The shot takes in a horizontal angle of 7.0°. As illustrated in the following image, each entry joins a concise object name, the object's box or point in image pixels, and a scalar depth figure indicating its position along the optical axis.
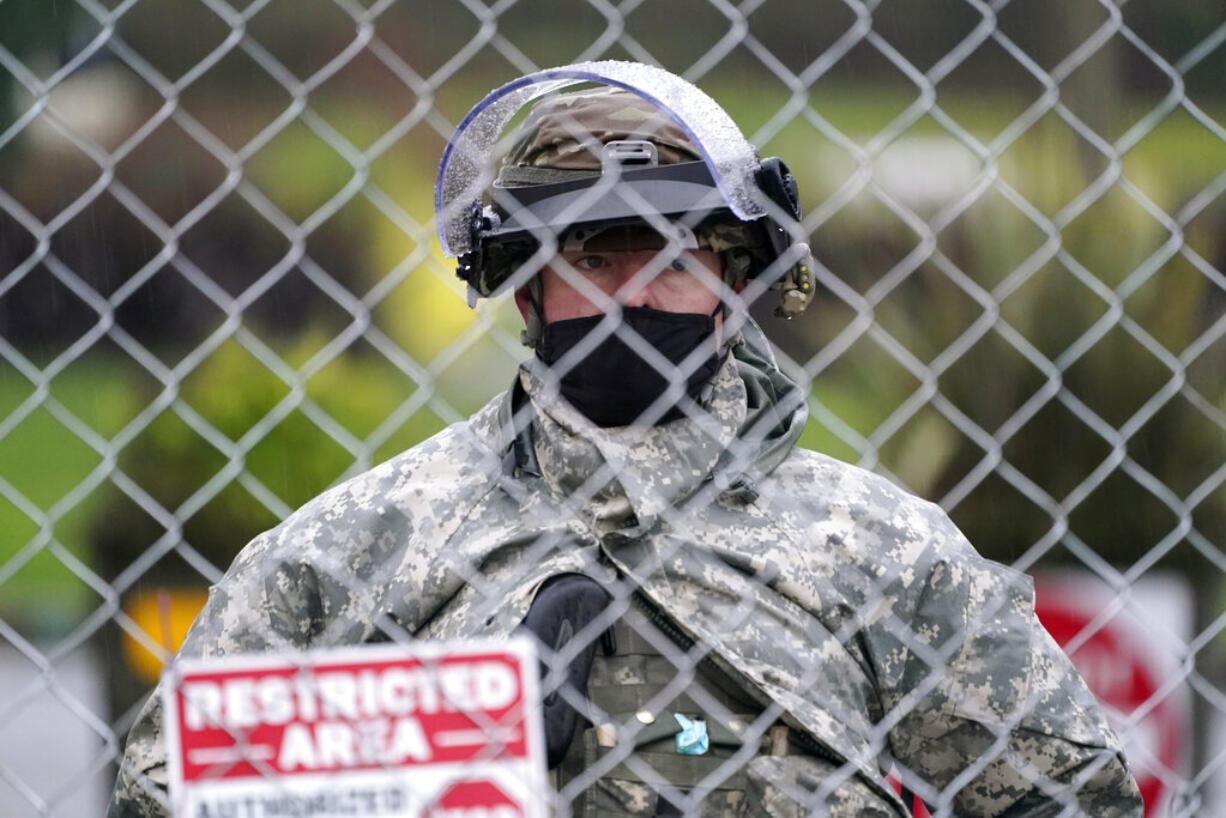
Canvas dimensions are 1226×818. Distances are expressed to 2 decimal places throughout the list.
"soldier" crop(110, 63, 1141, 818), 8.05
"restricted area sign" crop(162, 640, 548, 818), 7.73
